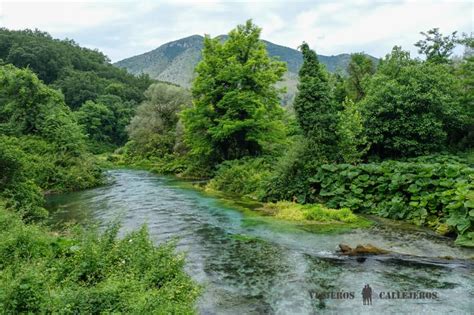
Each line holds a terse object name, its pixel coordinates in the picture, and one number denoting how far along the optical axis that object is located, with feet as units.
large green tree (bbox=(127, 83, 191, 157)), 166.40
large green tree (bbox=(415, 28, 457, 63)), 119.24
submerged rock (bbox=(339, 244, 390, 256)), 40.91
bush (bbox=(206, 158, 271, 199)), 81.20
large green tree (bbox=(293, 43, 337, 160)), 70.28
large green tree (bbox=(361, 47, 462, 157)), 79.20
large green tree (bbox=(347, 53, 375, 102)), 126.21
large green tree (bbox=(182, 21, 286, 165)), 101.09
